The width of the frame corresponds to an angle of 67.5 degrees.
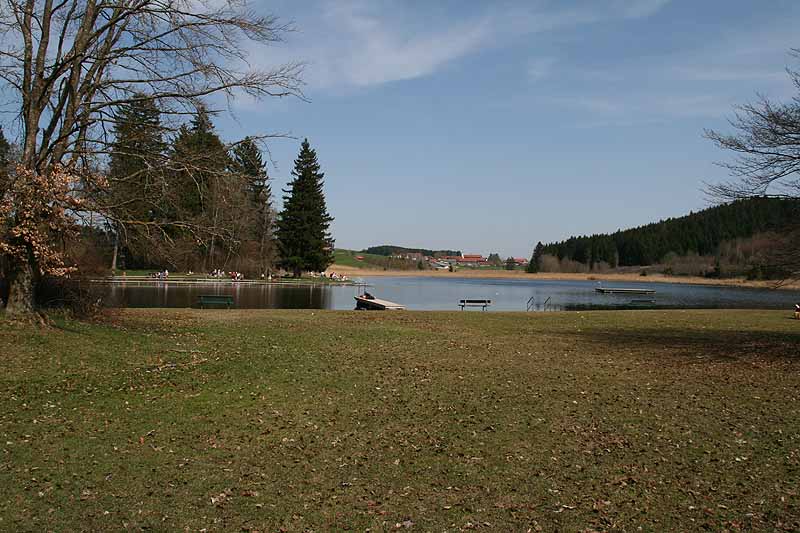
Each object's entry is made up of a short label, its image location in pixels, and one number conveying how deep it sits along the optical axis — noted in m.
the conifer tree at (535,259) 151.50
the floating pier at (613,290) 64.28
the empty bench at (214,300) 29.06
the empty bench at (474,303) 33.33
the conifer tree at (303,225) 67.12
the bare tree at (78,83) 12.38
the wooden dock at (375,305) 30.87
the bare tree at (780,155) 12.90
